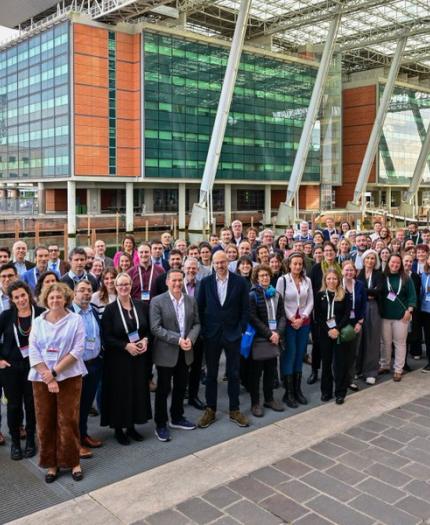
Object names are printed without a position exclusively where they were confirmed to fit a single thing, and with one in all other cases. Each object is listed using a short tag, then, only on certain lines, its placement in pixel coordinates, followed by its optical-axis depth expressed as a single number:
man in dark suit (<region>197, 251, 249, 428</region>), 5.59
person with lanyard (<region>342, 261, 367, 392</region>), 6.31
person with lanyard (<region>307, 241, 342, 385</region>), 6.86
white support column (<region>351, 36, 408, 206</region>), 39.84
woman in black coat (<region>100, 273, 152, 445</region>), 5.05
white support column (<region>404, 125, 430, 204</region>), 43.97
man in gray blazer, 5.24
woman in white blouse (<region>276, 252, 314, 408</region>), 6.18
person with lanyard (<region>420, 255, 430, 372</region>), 7.56
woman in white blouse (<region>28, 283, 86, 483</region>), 4.36
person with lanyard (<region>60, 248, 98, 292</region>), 6.40
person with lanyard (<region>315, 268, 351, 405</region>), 6.18
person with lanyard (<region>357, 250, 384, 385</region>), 7.01
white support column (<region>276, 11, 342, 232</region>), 34.97
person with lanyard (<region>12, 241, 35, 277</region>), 7.14
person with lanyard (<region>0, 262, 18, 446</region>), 5.28
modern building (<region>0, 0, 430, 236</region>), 36.59
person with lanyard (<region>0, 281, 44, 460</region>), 4.79
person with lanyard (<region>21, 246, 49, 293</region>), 6.82
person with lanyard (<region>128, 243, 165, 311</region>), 6.45
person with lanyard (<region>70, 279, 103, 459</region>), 5.00
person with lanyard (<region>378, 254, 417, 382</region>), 7.07
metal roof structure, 33.62
